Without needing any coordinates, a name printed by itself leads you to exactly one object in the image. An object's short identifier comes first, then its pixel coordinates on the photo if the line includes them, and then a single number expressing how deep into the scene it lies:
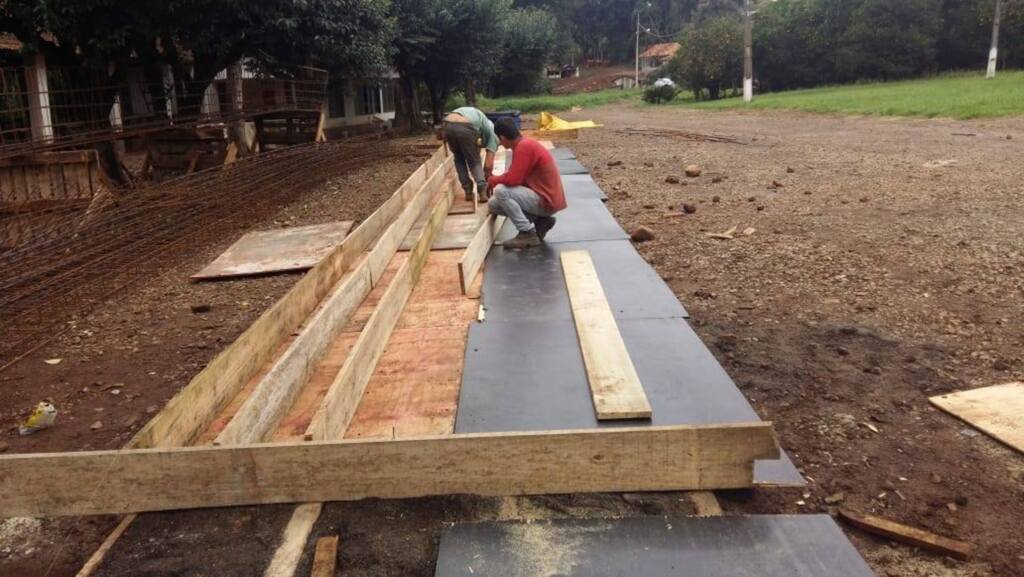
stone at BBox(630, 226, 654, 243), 6.79
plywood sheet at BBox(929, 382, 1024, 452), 3.04
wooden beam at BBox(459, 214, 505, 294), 5.12
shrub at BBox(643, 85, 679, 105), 40.69
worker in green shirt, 7.66
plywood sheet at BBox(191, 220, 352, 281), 6.47
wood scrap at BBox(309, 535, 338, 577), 2.28
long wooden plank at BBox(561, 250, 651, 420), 3.21
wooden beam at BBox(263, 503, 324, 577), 2.34
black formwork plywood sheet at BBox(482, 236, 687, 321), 4.67
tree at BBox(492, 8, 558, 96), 31.81
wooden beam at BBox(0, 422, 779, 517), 2.55
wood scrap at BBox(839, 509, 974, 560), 2.34
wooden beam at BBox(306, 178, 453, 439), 3.00
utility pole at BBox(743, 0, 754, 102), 31.64
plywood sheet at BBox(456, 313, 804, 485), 3.18
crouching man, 6.06
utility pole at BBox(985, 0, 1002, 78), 30.81
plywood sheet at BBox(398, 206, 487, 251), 6.72
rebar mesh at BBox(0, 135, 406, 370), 5.48
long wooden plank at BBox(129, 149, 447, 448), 2.92
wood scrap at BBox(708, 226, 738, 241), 6.75
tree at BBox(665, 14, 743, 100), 39.88
